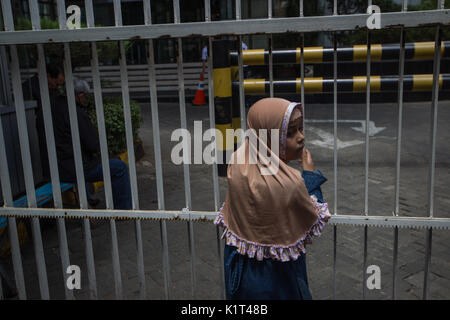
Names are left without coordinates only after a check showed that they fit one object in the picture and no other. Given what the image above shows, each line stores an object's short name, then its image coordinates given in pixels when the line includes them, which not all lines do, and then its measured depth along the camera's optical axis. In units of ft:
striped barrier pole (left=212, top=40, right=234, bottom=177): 17.46
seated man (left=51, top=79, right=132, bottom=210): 14.87
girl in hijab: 6.73
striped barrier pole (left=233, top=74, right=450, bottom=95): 15.47
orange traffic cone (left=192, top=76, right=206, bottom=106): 42.91
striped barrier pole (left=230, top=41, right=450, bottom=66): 12.90
